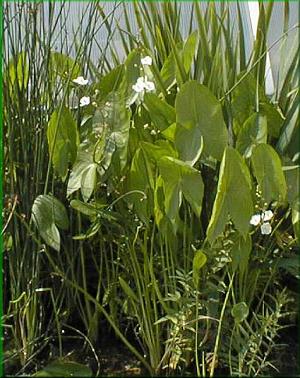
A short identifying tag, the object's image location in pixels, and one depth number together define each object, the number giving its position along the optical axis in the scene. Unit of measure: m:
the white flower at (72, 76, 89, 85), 1.61
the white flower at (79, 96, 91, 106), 1.61
